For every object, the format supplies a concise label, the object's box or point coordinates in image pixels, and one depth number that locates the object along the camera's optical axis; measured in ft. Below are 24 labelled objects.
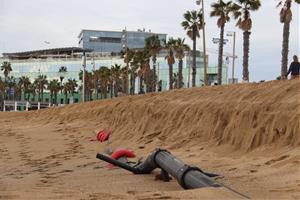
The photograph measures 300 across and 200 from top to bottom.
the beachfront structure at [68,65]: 387.67
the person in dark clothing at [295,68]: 62.06
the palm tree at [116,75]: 279.90
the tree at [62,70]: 418.51
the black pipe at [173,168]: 25.73
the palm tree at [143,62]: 232.73
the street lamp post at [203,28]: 135.01
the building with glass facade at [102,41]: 495.00
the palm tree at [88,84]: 322.42
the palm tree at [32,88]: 371.97
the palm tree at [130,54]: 244.98
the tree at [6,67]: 352.69
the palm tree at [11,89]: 361.96
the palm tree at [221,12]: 148.56
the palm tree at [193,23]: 167.63
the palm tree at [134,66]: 242.58
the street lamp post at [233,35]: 216.68
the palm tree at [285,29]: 105.29
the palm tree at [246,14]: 129.59
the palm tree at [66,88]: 359.46
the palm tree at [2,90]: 363.56
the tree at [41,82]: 363.56
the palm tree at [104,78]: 292.40
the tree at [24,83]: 368.48
